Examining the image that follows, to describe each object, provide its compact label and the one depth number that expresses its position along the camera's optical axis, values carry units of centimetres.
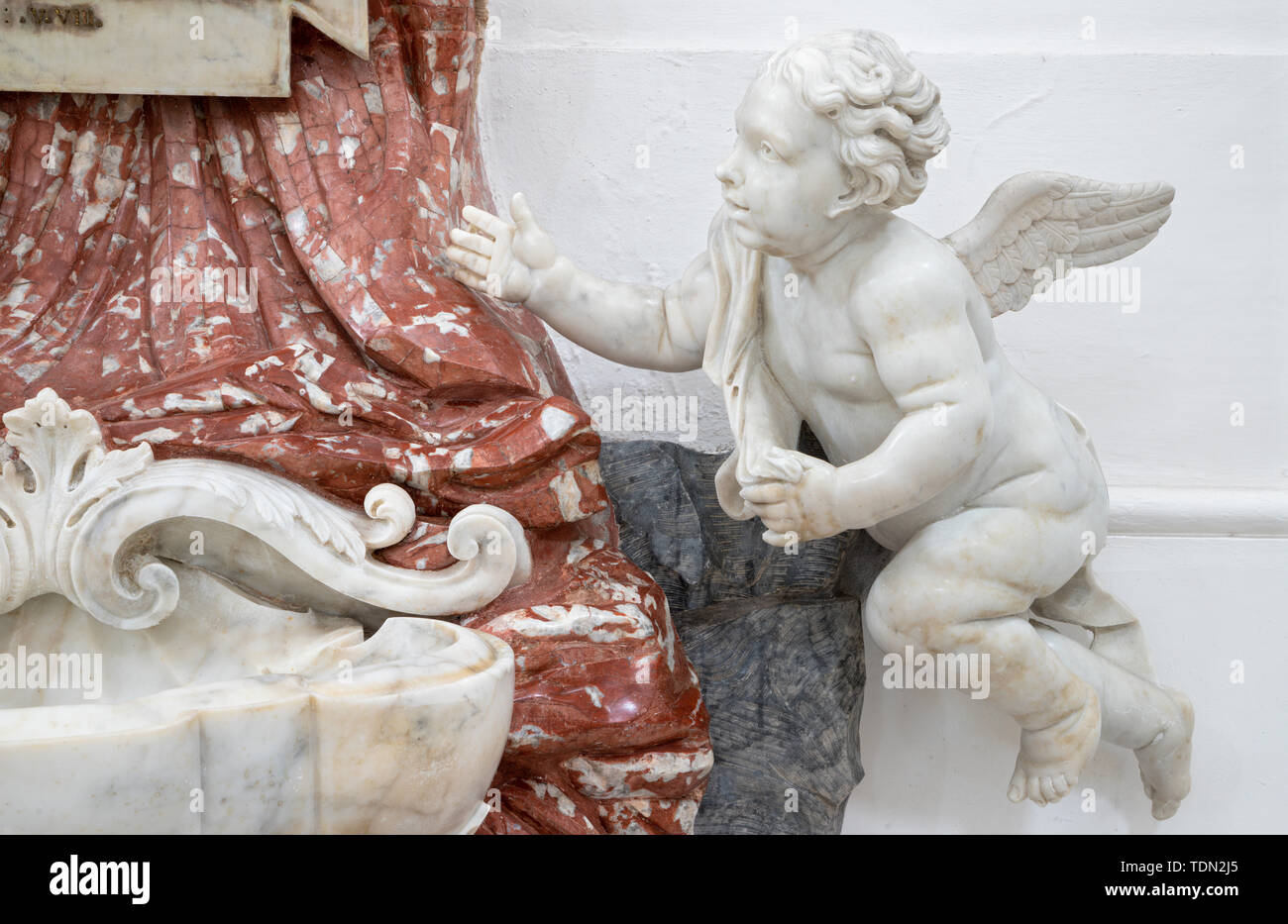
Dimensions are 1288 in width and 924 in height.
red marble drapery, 148
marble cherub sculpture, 141
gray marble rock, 178
